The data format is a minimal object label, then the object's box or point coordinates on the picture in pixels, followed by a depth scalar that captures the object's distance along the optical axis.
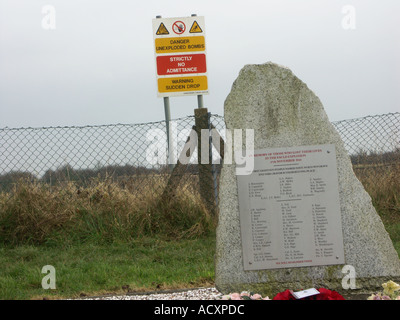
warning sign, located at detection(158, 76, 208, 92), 10.20
